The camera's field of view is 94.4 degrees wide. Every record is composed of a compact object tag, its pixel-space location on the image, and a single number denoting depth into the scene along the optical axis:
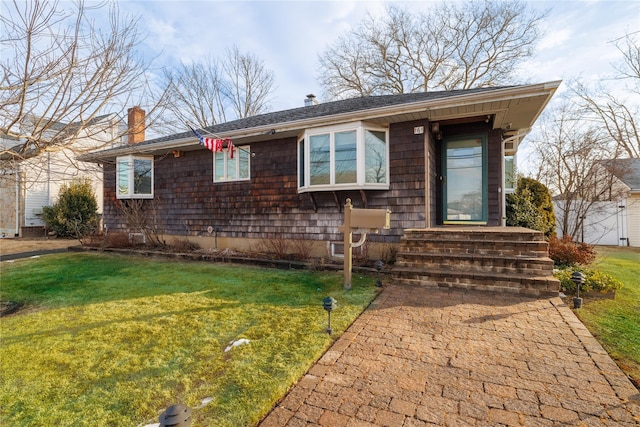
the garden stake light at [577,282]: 3.72
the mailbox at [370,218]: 4.51
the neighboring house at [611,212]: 11.20
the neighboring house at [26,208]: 13.91
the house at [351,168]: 6.11
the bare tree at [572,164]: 10.64
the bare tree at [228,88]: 19.77
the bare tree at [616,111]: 14.86
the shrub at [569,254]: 5.76
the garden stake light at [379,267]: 4.90
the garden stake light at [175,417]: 1.39
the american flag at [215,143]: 6.61
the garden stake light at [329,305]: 2.95
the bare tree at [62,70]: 3.28
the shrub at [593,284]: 4.17
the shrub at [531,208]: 8.01
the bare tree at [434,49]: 15.60
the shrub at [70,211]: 13.38
